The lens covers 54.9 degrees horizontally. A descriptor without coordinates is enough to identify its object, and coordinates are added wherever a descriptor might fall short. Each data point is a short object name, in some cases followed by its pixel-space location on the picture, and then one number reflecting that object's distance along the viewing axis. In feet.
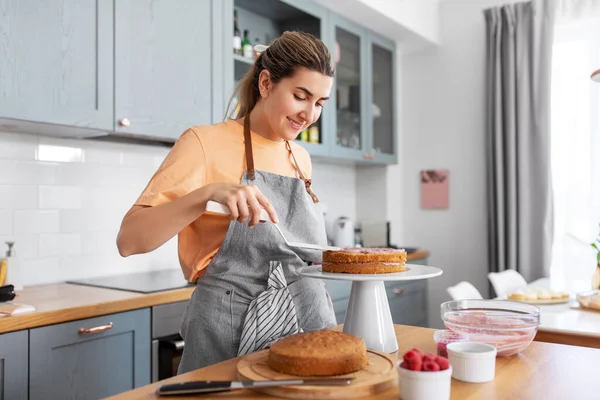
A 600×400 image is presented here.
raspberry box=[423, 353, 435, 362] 2.97
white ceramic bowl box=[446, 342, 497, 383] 3.26
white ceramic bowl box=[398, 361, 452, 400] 2.84
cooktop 7.39
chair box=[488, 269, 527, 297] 10.05
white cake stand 3.88
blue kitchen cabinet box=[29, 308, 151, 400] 5.92
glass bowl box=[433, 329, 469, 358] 3.79
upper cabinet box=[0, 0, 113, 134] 6.36
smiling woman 4.20
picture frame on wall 13.66
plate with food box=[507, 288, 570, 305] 8.08
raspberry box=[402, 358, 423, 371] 2.90
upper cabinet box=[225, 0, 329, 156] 9.55
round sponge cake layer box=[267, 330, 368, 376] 3.13
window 11.48
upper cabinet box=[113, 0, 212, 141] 7.49
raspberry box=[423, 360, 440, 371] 2.90
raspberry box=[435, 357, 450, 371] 2.93
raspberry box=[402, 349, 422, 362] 2.95
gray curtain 11.82
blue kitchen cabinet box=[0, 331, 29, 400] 5.56
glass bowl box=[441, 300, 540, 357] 3.82
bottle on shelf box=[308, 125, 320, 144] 11.02
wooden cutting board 2.94
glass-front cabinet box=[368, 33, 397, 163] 12.84
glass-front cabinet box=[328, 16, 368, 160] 11.60
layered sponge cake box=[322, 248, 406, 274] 4.10
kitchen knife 2.97
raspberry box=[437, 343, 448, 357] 3.79
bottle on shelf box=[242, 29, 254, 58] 9.55
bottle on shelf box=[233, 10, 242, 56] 9.41
